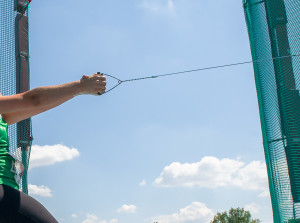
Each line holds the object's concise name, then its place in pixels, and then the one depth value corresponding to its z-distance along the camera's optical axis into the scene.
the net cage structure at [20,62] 5.47
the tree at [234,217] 44.00
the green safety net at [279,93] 5.68
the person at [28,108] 1.94
